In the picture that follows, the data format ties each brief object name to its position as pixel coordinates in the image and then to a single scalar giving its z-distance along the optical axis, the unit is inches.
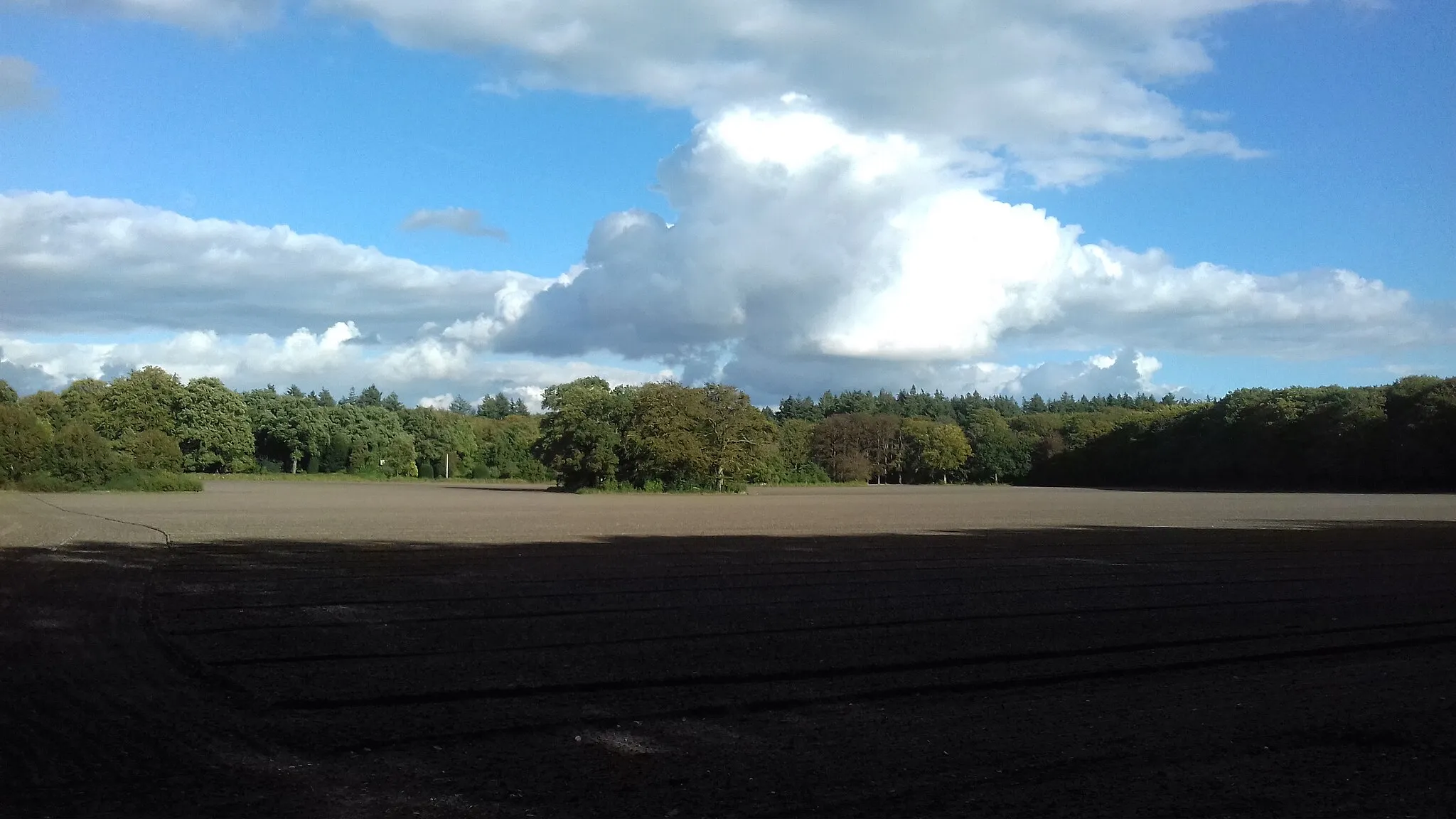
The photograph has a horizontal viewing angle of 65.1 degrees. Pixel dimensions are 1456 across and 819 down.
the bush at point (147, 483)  2377.0
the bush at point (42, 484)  2235.5
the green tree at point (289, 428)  4594.0
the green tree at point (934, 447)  5428.2
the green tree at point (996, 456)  5492.1
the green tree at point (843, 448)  5255.9
